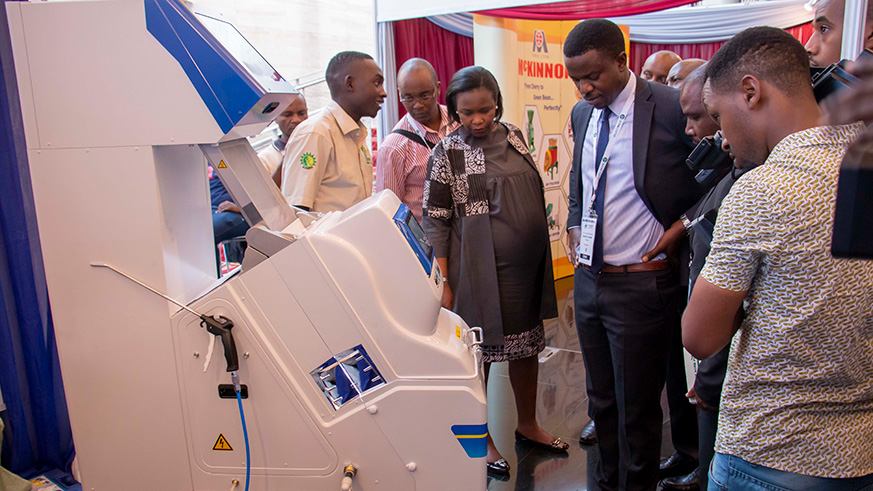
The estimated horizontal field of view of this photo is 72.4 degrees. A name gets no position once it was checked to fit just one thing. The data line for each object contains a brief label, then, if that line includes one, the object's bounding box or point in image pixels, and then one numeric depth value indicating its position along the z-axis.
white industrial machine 1.30
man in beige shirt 2.22
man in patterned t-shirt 0.87
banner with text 4.39
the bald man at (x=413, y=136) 2.56
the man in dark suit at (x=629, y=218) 1.75
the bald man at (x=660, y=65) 3.44
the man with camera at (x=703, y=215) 1.36
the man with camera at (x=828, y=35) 1.60
